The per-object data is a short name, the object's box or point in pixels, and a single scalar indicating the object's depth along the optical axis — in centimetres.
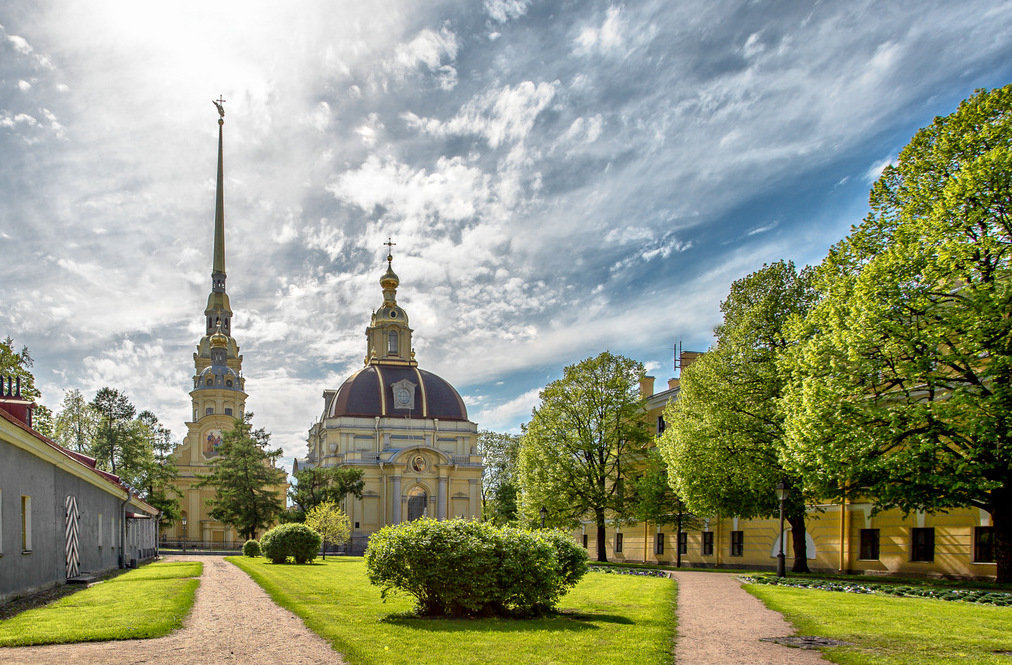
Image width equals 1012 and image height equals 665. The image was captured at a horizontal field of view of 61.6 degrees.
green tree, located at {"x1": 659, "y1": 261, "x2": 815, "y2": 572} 2567
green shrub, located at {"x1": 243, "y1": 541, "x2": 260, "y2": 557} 4297
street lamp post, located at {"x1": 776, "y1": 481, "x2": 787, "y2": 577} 2264
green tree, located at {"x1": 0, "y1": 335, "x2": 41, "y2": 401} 3256
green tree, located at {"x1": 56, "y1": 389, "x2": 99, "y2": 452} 5941
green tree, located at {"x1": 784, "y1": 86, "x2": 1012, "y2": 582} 1803
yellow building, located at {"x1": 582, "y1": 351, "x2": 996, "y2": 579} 2359
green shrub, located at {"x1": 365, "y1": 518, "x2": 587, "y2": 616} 1274
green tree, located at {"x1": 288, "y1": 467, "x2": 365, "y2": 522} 6175
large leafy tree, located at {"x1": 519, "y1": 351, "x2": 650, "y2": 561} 3716
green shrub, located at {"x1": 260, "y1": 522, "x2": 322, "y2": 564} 3388
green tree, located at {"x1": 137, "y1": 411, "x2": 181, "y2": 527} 5859
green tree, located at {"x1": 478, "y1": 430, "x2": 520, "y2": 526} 7994
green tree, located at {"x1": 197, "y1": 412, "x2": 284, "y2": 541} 5431
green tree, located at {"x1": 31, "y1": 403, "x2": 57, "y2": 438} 3534
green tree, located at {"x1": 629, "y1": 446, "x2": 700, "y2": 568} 3447
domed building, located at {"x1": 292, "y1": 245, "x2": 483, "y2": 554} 7644
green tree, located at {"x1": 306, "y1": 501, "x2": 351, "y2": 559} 4991
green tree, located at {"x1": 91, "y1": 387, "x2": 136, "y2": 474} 5703
